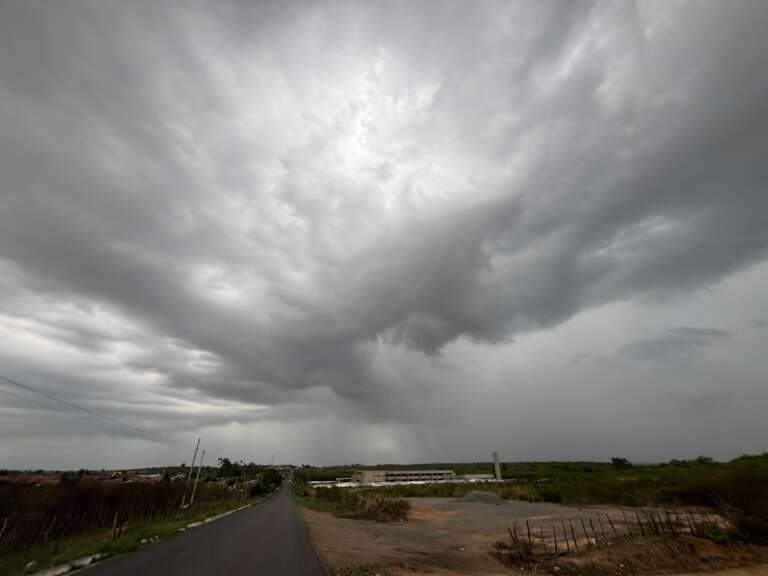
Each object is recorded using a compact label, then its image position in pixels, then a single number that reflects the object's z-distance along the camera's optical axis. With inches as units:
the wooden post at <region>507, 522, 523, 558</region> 761.0
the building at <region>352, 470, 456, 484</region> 5354.3
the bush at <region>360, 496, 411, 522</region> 1667.1
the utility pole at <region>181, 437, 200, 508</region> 2083.9
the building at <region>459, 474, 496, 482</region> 4855.3
